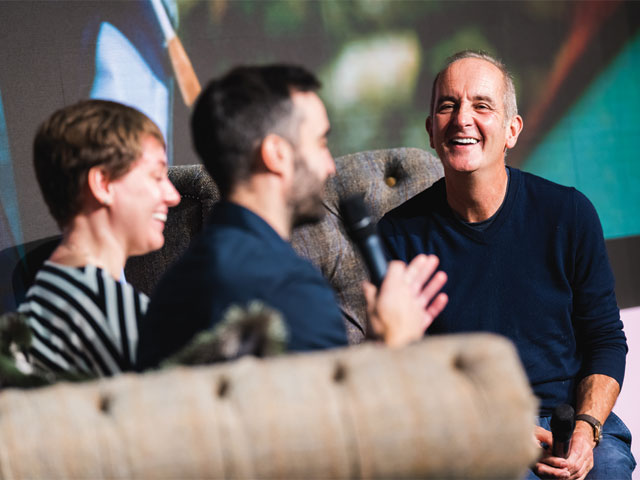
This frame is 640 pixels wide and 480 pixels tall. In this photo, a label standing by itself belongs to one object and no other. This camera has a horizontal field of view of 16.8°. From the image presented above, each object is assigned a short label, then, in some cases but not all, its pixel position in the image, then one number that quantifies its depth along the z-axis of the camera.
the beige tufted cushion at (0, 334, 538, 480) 2.65
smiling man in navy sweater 3.50
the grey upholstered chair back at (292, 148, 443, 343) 3.79
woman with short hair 3.04
